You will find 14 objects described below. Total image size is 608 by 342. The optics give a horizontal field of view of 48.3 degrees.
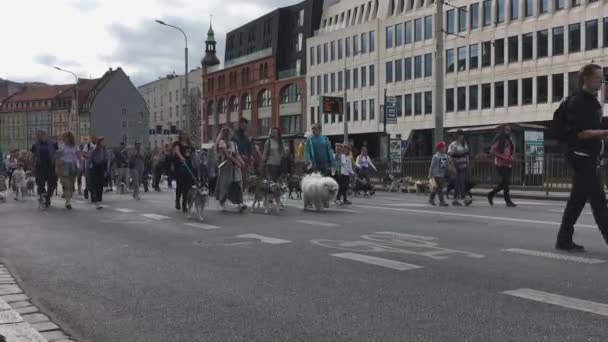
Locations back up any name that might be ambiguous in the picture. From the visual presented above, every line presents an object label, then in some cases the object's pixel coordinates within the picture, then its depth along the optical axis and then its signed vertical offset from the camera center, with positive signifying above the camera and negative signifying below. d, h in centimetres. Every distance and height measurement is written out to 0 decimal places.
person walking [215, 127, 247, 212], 1401 -11
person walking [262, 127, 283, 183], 1468 +26
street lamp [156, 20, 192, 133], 4179 +552
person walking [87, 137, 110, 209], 1639 -9
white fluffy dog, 1405 -50
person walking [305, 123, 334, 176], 1481 +33
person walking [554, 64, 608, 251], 744 +26
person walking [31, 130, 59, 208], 1617 +1
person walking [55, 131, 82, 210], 1623 +3
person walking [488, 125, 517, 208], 1513 +16
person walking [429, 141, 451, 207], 1600 -14
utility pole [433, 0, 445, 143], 2570 +324
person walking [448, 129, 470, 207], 1591 +12
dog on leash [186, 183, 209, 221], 1260 -60
